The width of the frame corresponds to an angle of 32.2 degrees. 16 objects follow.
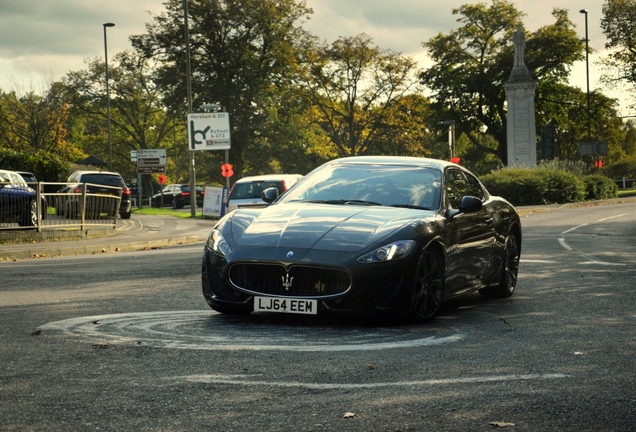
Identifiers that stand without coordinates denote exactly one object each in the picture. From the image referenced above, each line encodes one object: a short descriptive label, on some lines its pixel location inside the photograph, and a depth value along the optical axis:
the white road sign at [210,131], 44.28
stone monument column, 62.78
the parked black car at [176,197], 69.56
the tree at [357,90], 73.69
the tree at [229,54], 68.56
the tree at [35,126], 70.25
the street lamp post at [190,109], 43.78
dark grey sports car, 8.82
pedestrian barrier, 24.73
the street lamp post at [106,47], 71.15
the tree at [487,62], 80.38
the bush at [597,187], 55.81
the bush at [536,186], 50.72
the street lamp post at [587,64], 73.88
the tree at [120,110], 89.12
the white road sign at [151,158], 54.93
